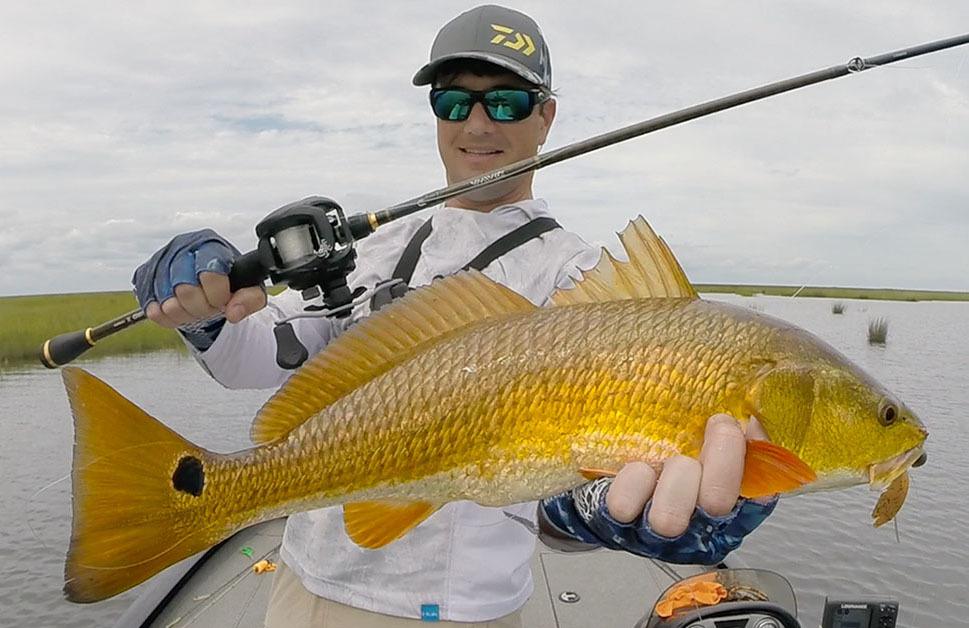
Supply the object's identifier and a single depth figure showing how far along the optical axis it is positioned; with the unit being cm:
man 58
